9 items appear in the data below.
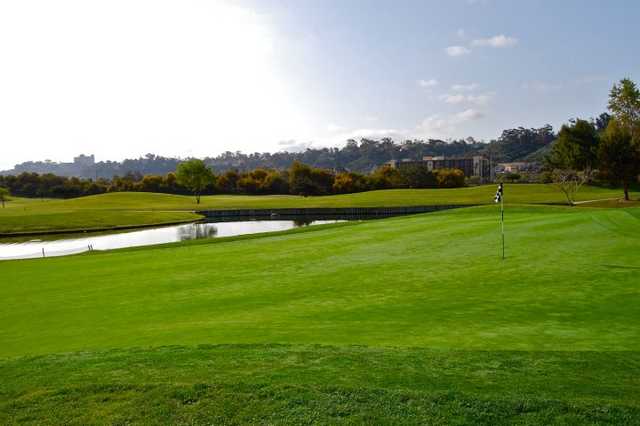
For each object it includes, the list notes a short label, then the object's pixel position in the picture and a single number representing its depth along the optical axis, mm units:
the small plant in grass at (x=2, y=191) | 93188
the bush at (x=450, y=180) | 115500
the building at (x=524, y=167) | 169125
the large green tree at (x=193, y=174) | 91812
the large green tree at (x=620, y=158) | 55188
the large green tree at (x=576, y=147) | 65188
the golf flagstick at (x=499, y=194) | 15011
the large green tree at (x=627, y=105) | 75438
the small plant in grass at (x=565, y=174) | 59500
